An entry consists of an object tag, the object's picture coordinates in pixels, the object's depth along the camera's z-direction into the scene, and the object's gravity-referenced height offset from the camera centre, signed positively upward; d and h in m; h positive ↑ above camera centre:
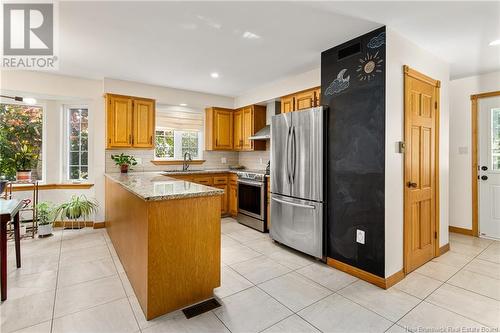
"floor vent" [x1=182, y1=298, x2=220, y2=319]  2.00 -1.16
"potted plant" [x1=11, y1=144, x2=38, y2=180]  4.02 +0.13
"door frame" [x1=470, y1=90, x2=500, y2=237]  3.88 +0.13
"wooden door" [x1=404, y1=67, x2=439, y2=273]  2.67 -0.03
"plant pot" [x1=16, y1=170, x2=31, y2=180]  3.85 -0.12
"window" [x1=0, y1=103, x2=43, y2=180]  4.02 +0.46
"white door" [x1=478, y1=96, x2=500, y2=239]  3.72 +0.01
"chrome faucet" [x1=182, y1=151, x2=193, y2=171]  5.19 +0.13
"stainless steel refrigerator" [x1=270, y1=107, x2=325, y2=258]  2.97 -0.16
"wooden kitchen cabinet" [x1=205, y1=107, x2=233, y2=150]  5.33 +0.83
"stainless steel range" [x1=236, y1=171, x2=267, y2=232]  4.16 -0.56
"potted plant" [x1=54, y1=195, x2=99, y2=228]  4.05 -0.68
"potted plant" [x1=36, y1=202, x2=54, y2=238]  3.80 -0.80
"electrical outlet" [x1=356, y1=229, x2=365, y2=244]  2.60 -0.72
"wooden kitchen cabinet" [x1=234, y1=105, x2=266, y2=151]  5.02 +0.85
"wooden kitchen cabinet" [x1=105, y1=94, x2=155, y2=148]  4.18 +0.79
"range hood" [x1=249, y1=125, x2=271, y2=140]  4.50 +0.61
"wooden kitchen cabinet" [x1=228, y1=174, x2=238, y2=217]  4.97 -0.56
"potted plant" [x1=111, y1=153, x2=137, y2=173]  4.32 +0.10
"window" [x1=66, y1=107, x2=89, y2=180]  4.50 +0.45
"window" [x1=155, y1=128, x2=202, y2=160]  5.07 +0.50
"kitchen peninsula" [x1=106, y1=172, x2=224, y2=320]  1.92 -0.64
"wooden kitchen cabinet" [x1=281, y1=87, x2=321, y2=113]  3.55 +1.02
